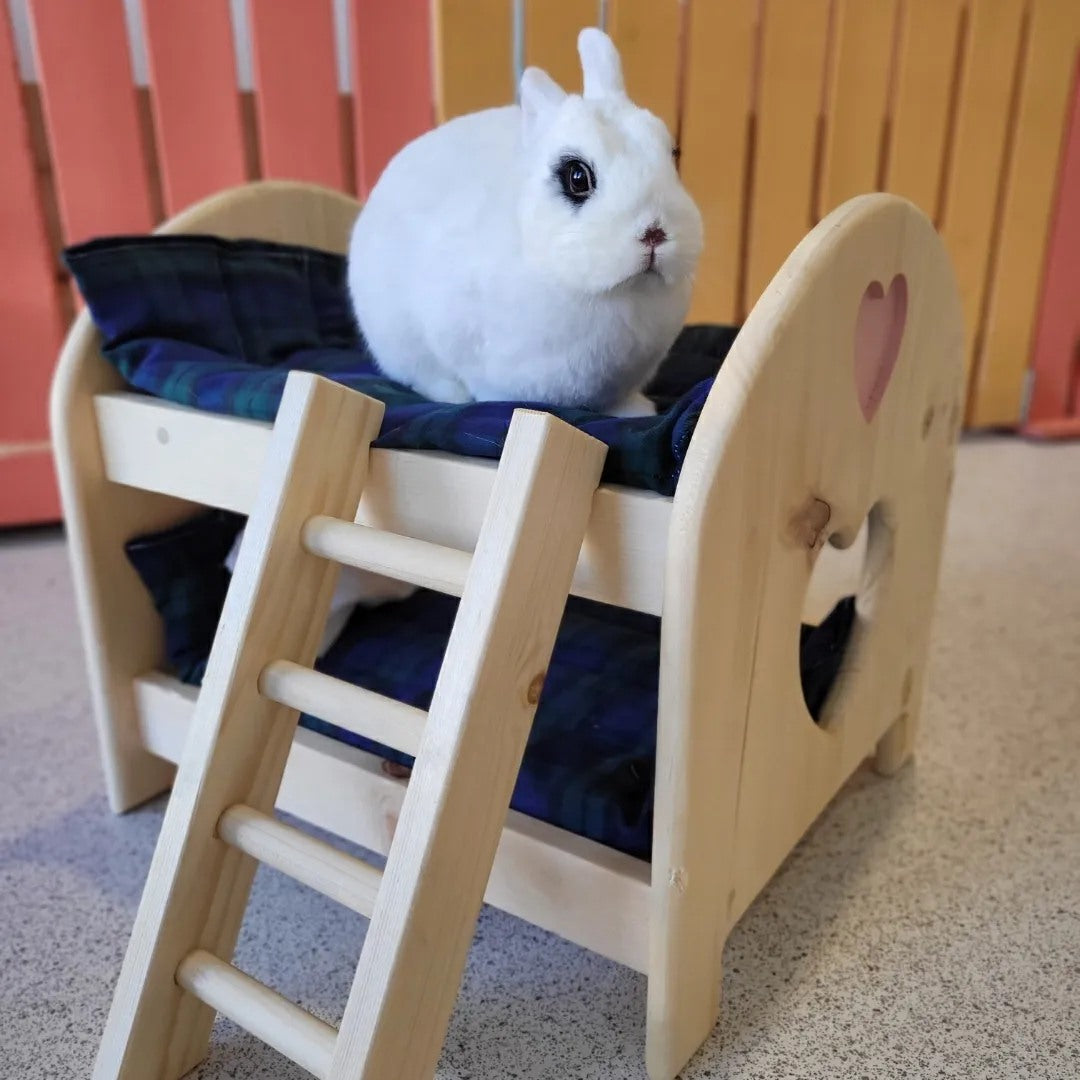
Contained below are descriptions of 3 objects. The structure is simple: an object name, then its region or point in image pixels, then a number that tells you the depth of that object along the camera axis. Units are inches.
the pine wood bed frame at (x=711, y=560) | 25.5
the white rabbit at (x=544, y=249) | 29.1
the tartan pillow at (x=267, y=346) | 27.4
